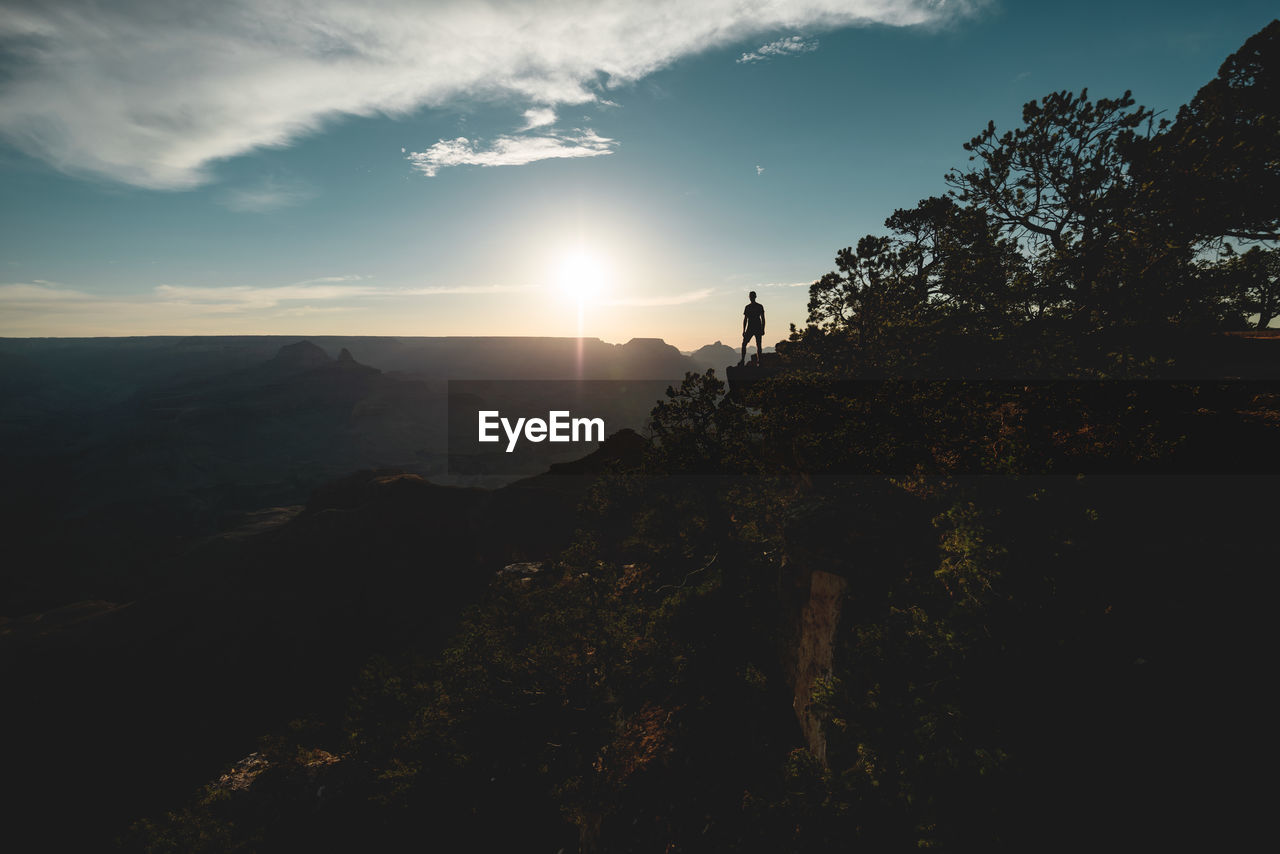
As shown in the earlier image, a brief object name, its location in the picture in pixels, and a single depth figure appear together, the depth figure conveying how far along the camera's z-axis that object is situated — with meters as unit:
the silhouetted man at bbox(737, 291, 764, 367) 22.17
